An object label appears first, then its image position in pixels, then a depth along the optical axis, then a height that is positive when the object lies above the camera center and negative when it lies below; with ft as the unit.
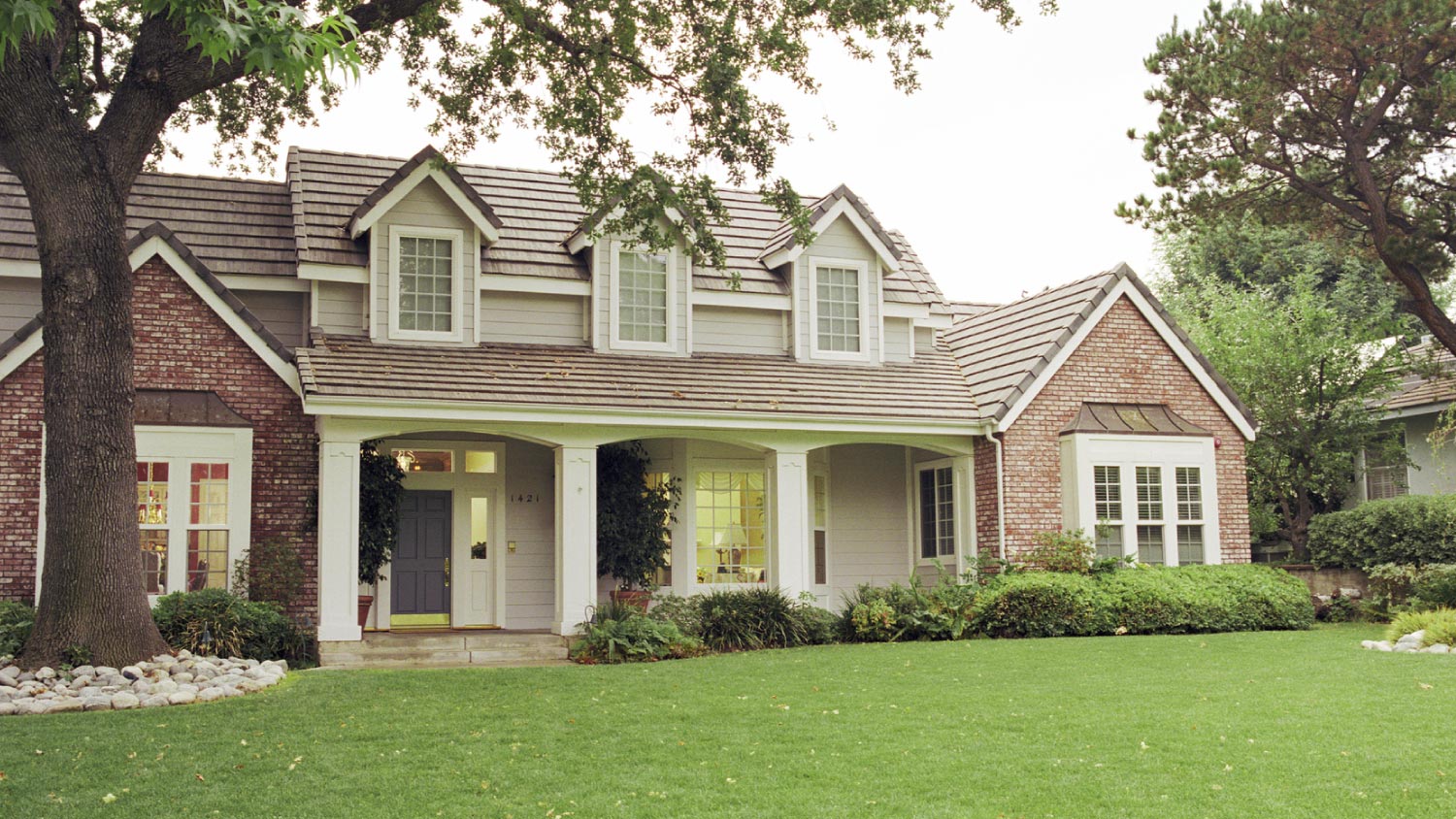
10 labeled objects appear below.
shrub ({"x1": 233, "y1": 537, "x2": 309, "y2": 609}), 51.93 -1.42
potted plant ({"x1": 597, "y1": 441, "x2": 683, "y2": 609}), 59.52 +0.46
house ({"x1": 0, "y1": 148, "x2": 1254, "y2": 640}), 52.39 +5.82
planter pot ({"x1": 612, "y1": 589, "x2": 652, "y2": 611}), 57.41 -2.96
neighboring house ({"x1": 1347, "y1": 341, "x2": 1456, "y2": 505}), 74.23 +4.87
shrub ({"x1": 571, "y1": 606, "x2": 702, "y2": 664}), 50.11 -4.34
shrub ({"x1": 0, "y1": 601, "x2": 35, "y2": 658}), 43.32 -2.97
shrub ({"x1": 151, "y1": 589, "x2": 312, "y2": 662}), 47.47 -3.27
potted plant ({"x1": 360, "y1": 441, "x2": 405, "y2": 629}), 55.83 +1.11
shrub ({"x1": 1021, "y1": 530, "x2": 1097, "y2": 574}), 59.77 -1.30
